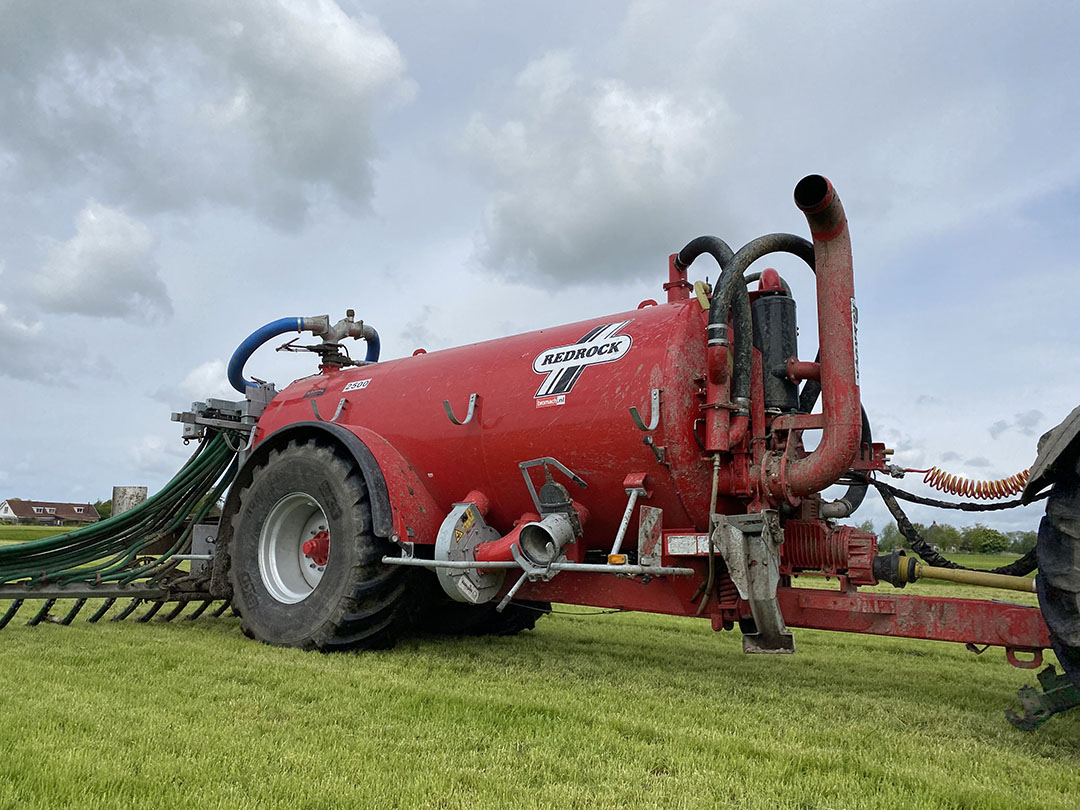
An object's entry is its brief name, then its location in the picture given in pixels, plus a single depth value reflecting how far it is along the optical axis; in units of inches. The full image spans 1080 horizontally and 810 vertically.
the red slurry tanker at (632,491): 176.4
